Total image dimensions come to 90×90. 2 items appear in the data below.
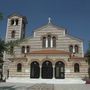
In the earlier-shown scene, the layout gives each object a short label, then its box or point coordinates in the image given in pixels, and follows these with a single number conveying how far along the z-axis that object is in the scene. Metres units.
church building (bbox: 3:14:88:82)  15.63
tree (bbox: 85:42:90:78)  15.85
